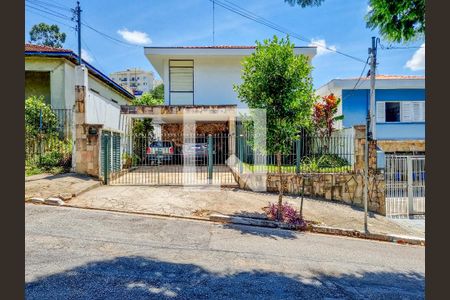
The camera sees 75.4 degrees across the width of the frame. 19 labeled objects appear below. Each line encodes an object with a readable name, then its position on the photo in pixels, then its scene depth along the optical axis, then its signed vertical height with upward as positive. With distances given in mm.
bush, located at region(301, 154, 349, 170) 11547 -540
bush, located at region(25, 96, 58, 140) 11468 +1156
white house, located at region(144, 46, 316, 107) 17422 +4362
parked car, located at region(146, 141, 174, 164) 14041 -281
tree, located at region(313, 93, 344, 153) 15547 +1794
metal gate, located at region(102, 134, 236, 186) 11953 -675
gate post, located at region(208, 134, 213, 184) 11863 -406
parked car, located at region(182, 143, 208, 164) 13781 -274
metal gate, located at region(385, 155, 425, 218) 10992 -1374
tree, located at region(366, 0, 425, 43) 4430 +2085
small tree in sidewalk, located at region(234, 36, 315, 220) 8133 +1700
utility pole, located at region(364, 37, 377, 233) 13020 +3878
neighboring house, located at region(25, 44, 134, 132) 14344 +3718
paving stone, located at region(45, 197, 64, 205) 8188 -1502
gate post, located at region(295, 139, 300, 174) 10945 -329
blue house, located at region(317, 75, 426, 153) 17797 +2582
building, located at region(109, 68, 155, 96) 107062 +26609
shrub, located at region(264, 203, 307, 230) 8303 -1978
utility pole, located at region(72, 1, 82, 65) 16859 +7824
